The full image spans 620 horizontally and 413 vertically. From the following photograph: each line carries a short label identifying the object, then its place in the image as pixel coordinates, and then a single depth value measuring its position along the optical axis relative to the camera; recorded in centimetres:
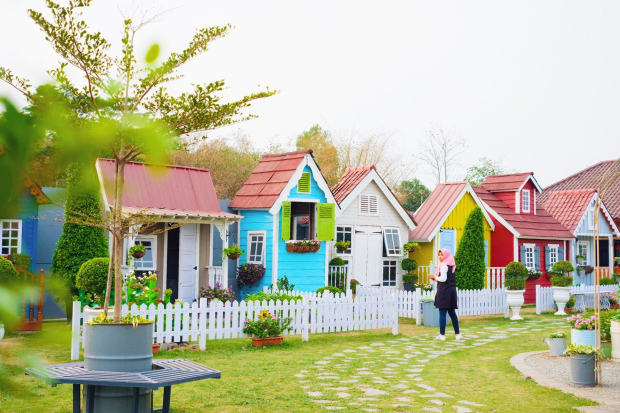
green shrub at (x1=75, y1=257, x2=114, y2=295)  1321
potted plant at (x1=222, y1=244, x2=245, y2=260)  1784
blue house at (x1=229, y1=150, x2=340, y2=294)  1944
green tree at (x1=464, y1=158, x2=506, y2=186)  4488
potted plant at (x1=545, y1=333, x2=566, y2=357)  1127
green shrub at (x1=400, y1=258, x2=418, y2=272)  2300
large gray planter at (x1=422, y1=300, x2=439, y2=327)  1659
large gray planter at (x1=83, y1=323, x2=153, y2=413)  647
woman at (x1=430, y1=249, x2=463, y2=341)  1376
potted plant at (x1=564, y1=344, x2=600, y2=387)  854
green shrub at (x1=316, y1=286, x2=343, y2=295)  1806
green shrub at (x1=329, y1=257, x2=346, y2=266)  2102
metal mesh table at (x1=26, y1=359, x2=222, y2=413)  596
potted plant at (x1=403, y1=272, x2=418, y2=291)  2309
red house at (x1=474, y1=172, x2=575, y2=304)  2495
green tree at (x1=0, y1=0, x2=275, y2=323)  504
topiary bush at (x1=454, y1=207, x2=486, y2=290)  2180
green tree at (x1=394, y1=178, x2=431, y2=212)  3947
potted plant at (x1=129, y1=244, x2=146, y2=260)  1597
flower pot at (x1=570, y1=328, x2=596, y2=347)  1081
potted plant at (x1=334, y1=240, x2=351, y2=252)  2116
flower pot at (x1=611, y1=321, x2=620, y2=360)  1063
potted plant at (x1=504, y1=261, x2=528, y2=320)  1894
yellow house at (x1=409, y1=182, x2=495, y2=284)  2372
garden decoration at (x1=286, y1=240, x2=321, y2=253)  1953
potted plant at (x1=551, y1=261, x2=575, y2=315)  2067
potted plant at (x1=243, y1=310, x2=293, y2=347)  1251
